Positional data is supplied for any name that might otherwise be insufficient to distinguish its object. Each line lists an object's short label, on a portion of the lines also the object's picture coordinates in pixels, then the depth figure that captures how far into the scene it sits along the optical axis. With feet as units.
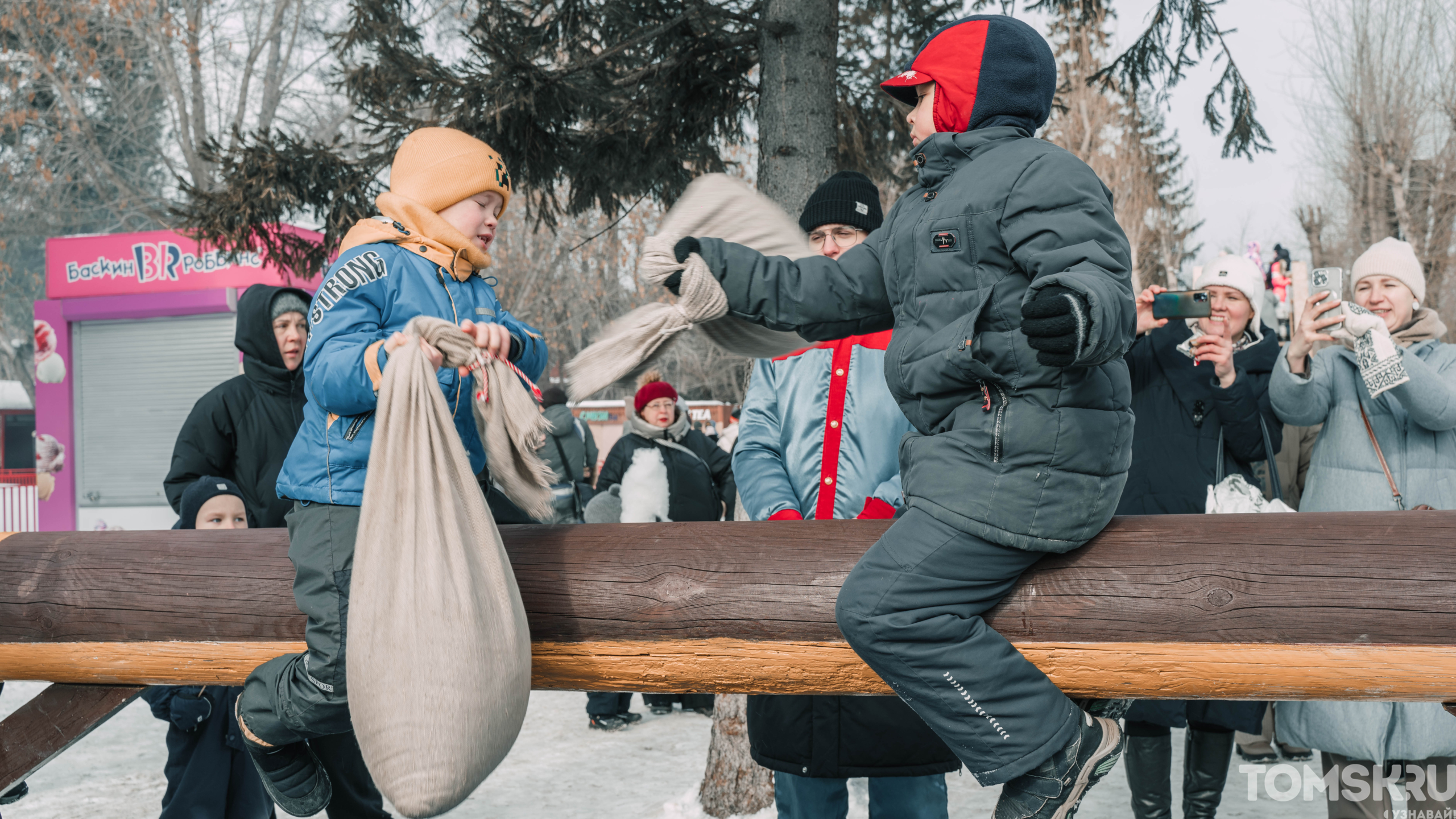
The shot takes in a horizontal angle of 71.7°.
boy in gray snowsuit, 6.29
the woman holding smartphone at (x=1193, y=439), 12.30
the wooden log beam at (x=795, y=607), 6.86
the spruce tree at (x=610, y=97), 15.08
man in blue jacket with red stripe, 9.10
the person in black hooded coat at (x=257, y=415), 12.60
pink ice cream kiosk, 40.04
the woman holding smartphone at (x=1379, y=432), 10.84
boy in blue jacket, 7.38
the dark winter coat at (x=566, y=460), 23.29
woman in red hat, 20.25
